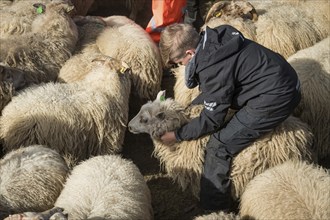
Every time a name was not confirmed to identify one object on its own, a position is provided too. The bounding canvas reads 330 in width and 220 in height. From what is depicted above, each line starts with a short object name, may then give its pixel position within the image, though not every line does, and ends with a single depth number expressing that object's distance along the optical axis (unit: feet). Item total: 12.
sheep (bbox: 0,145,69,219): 12.00
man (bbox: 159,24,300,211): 12.15
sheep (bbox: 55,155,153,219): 11.49
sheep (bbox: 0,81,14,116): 16.06
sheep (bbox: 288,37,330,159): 15.75
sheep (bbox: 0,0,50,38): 19.35
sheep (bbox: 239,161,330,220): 11.07
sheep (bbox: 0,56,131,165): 14.80
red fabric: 22.52
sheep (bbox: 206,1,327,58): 18.63
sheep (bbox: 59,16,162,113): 18.37
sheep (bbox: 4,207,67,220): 9.22
